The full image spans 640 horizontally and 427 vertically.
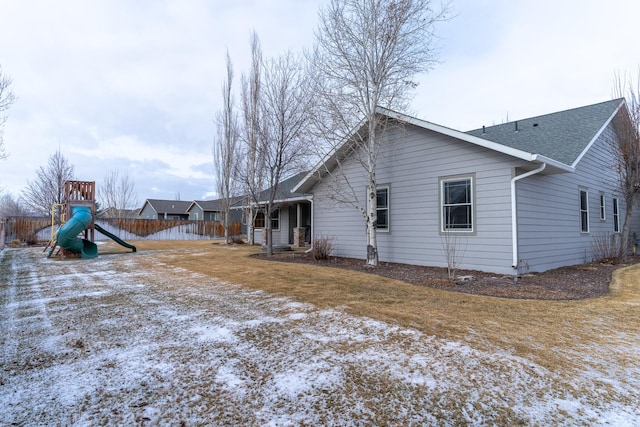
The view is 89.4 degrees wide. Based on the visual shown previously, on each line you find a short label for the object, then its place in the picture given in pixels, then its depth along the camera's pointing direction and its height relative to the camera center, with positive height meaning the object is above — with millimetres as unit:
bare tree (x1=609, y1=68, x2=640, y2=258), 9859 +2453
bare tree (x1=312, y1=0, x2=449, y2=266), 7820 +4190
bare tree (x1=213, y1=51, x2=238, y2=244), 18016 +4515
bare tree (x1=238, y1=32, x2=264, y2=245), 12469 +4025
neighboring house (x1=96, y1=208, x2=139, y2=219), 32281 +1207
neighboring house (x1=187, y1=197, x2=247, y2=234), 37688 +1734
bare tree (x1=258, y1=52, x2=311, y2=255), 10820 +3756
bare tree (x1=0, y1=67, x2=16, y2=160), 9286 +3756
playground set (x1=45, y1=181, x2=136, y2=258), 10391 +152
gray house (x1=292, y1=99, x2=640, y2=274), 7035 +832
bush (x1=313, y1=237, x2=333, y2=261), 9883 -757
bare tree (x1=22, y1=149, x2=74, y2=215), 19847 +2753
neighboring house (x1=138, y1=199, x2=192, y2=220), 41312 +2038
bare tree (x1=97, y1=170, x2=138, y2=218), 32094 +3372
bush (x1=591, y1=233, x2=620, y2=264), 9781 -769
